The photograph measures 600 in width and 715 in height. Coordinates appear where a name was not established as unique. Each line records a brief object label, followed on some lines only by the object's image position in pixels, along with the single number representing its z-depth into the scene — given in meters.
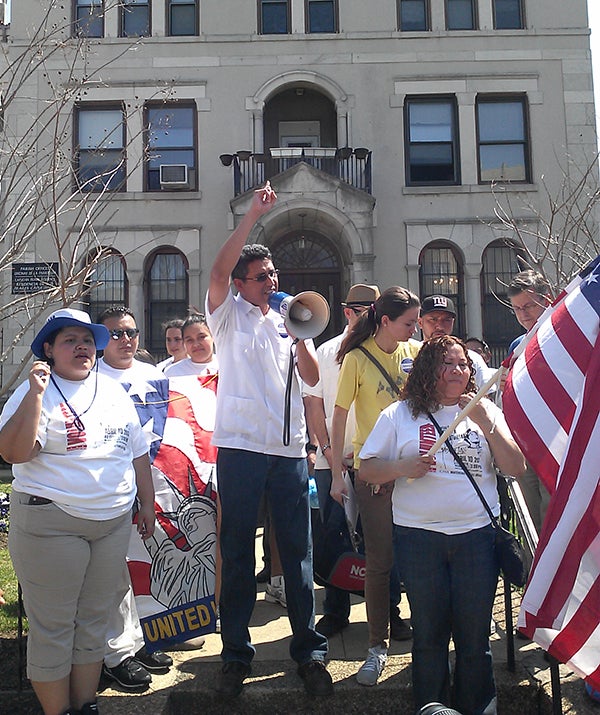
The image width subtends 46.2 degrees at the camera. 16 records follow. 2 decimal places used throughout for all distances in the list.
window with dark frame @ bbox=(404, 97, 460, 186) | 16.08
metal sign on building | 9.16
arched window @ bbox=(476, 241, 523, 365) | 15.80
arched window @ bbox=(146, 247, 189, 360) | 16.02
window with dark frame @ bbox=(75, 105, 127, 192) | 15.86
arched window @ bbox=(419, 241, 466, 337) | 16.05
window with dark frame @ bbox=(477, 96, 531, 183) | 16.11
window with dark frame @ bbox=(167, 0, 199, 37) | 16.25
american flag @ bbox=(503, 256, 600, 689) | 2.53
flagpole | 2.83
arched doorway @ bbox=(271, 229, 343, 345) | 16.38
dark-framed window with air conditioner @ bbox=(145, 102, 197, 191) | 15.92
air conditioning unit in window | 15.51
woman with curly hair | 3.23
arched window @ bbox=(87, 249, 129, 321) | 15.90
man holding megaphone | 3.72
